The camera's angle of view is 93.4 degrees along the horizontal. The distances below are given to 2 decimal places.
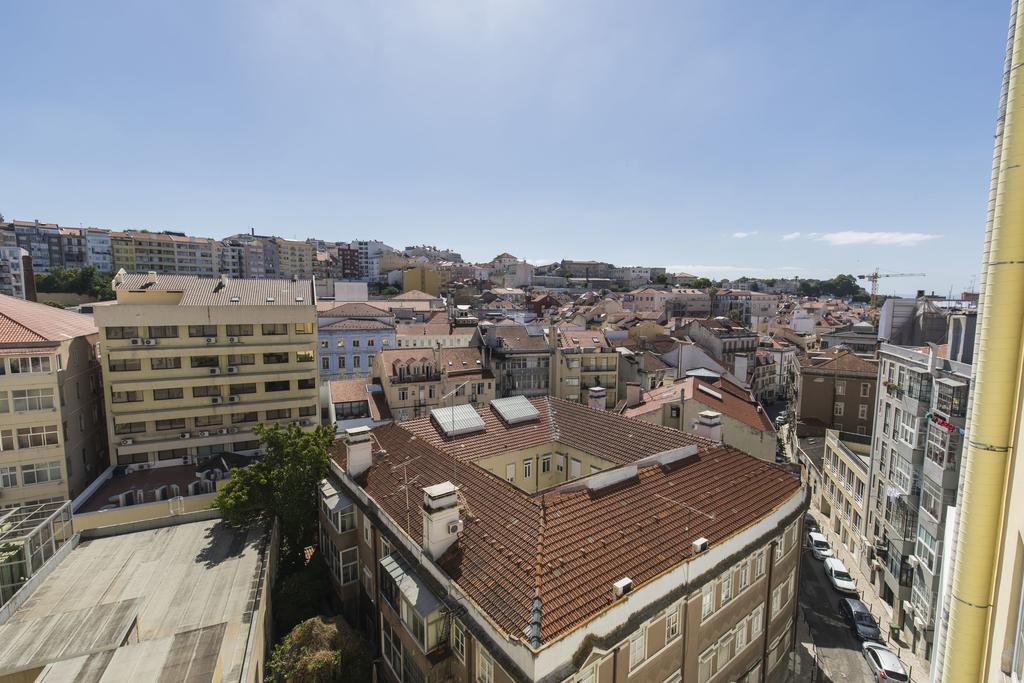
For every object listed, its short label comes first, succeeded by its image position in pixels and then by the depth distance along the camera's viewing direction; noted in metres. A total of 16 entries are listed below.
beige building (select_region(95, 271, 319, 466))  39.56
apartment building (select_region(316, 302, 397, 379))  63.88
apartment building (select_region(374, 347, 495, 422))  49.00
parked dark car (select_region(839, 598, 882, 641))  29.20
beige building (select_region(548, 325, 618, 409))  59.19
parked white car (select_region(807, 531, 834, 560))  36.94
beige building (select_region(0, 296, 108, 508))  32.72
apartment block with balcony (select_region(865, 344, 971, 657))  24.77
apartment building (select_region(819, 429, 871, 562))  36.47
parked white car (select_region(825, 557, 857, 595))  33.03
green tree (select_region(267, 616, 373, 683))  18.91
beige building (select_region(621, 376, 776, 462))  37.09
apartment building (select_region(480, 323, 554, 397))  57.66
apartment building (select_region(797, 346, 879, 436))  49.00
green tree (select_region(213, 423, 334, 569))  27.27
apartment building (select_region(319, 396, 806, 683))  14.17
